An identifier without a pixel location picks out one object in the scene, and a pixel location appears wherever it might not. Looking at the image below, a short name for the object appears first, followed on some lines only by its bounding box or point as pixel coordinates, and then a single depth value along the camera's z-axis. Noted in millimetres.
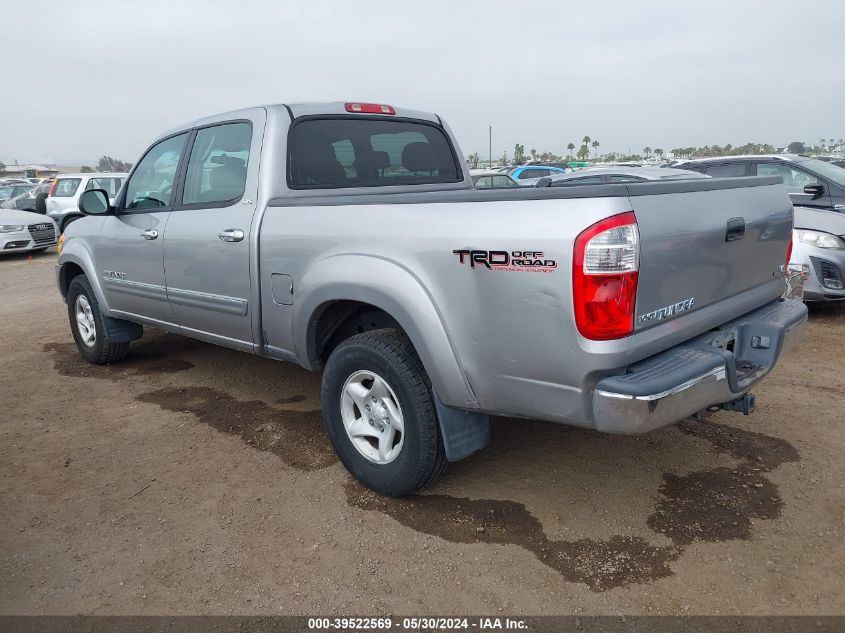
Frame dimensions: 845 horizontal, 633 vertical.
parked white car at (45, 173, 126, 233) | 14656
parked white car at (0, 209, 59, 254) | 13312
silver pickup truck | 2262
